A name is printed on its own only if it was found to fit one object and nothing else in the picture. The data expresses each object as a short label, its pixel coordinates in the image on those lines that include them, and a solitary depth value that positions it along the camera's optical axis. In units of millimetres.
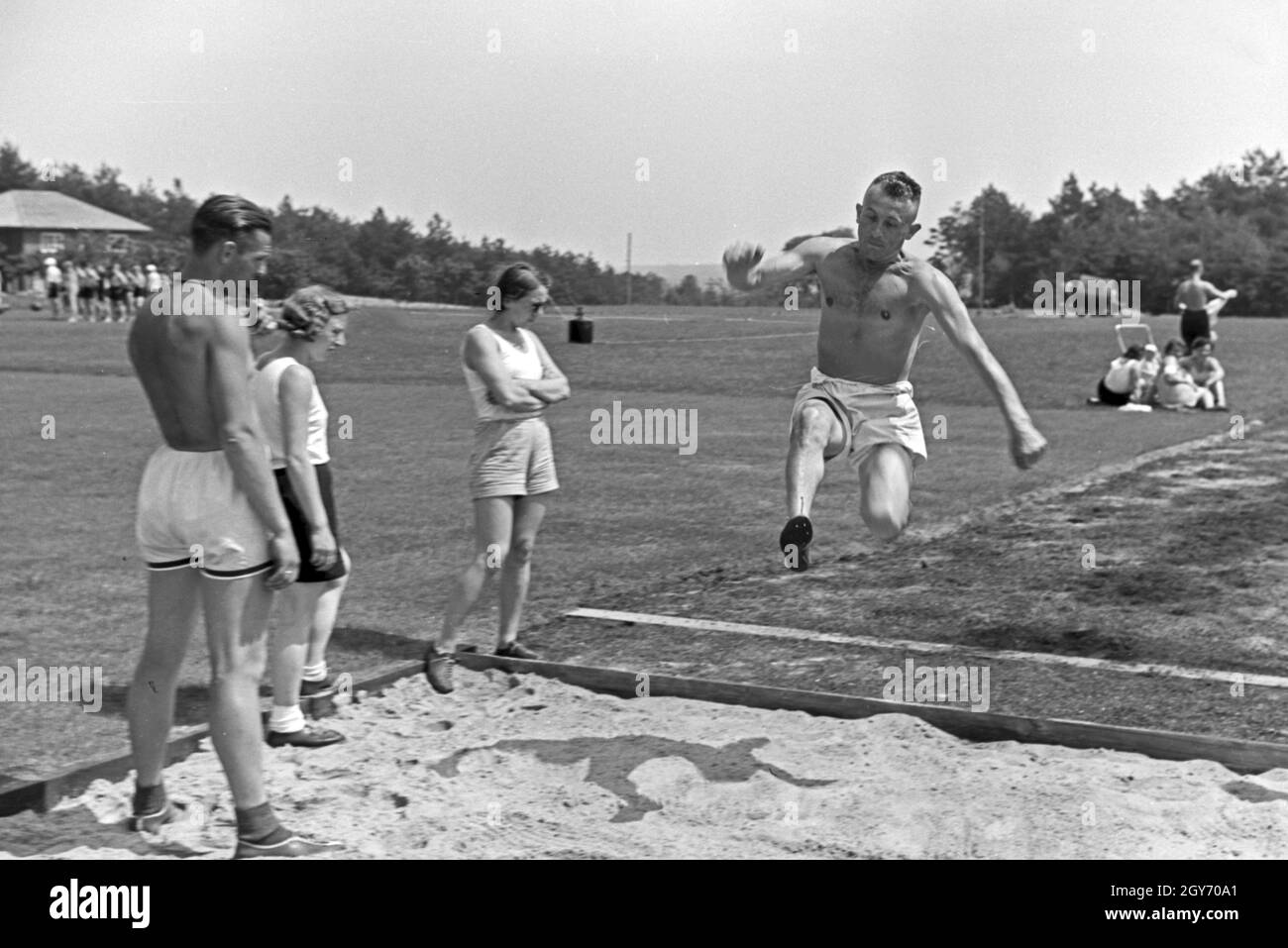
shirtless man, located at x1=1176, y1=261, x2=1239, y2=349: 25484
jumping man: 6984
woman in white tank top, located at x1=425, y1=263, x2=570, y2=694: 7473
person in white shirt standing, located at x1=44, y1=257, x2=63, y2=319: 44906
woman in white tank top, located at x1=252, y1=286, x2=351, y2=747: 6180
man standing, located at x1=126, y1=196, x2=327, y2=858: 4656
